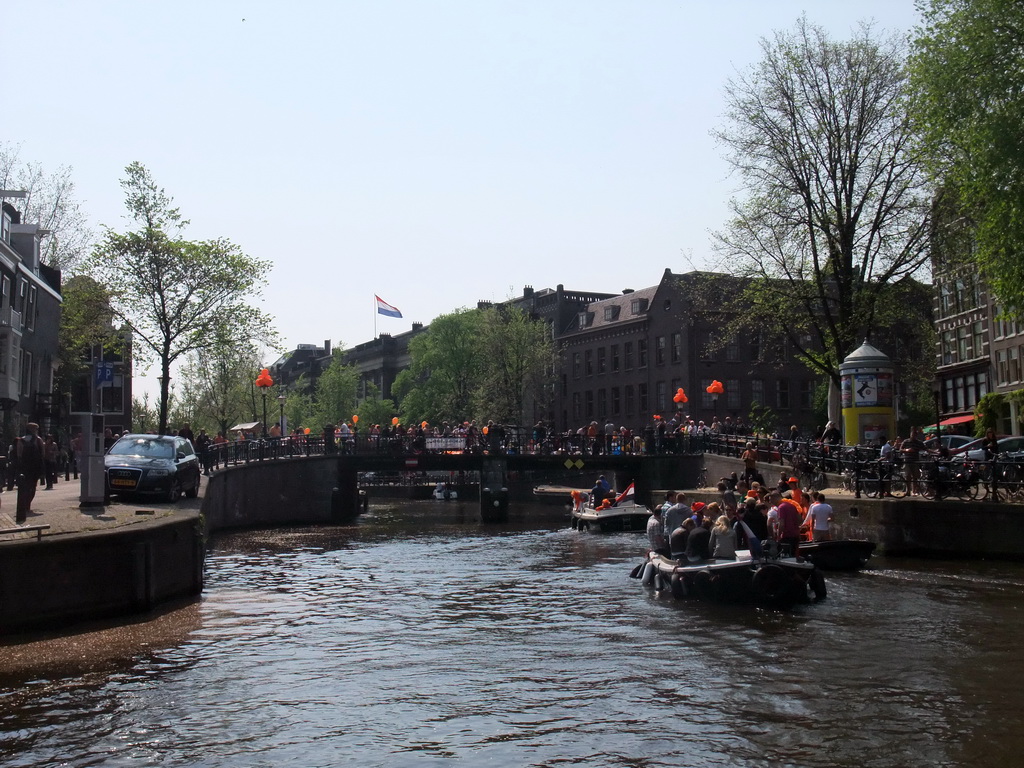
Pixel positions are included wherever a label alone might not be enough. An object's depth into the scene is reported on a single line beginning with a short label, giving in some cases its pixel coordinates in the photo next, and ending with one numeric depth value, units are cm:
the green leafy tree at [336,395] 11194
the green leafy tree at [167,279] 4747
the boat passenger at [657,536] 2458
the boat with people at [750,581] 1997
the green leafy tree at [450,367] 9425
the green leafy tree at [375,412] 10912
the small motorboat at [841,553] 2555
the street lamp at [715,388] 4906
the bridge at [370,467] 4934
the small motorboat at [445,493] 8286
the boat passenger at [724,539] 2116
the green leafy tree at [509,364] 8406
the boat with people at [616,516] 4353
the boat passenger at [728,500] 2272
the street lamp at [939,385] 5812
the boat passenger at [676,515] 2345
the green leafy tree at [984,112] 2770
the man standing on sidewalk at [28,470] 2087
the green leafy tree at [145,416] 9812
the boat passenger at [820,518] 2569
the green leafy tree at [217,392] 9019
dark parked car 2684
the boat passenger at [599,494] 4637
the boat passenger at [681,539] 2180
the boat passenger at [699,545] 2138
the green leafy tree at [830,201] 3988
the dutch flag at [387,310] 8669
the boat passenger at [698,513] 2240
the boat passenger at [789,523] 2253
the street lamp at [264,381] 4815
